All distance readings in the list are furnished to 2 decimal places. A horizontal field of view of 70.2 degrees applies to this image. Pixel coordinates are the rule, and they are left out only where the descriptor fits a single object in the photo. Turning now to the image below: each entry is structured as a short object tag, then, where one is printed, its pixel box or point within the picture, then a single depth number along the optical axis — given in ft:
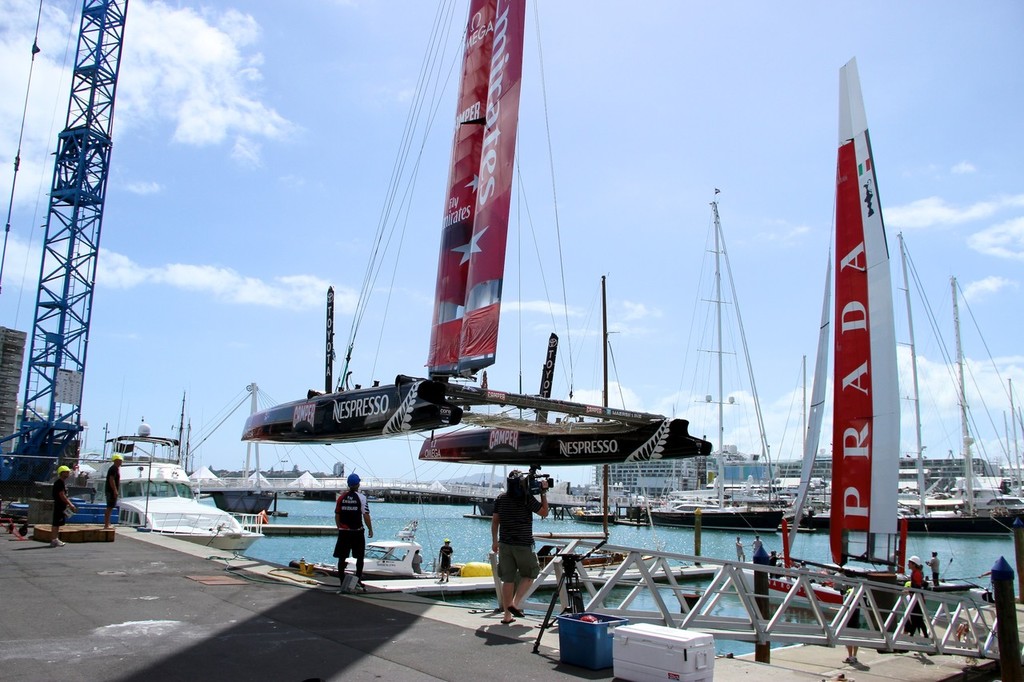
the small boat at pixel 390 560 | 67.87
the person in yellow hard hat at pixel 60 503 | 43.75
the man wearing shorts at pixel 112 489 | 48.16
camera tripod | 24.94
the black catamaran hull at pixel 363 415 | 33.94
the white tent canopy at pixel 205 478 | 200.64
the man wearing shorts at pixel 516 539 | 26.68
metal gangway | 25.07
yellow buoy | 68.28
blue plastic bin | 19.63
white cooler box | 17.16
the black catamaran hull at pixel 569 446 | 39.24
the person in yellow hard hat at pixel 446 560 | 63.11
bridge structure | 220.84
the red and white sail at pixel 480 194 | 35.68
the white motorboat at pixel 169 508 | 69.10
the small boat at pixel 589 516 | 241.35
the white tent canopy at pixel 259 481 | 204.18
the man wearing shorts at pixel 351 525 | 31.37
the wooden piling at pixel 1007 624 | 28.22
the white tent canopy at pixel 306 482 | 248.52
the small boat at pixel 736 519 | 184.24
